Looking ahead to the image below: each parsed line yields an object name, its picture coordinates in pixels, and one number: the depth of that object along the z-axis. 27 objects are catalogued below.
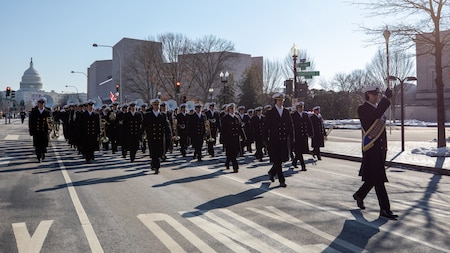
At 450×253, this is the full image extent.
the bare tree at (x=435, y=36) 17.81
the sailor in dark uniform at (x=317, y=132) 15.44
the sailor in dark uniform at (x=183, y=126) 17.58
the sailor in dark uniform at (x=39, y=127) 14.95
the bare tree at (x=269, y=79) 71.88
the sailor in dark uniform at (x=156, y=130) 12.43
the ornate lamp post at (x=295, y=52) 21.81
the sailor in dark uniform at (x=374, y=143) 6.86
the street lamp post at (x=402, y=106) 18.20
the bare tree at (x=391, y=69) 58.97
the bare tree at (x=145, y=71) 58.79
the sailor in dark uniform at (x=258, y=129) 16.19
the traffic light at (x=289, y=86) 21.52
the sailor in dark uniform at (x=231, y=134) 12.70
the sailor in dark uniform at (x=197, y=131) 16.05
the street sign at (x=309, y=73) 21.30
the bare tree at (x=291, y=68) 60.30
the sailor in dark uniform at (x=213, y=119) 19.59
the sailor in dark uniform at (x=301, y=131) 12.98
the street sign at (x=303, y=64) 20.99
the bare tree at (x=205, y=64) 60.22
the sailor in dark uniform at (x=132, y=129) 15.42
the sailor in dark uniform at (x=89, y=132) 15.14
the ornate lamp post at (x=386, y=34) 18.11
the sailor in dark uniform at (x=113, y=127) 18.83
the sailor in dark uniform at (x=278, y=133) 9.95
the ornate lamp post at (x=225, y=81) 35.69
